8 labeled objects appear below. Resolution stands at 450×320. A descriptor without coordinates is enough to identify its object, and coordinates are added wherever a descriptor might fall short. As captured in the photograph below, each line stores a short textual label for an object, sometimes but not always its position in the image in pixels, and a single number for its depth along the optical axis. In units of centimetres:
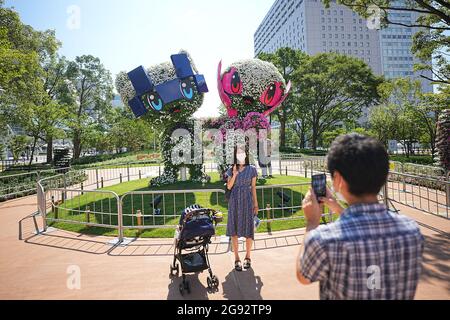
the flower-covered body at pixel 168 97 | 1137
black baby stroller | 429
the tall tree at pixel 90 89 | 3669
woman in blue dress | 478
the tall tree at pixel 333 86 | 3450
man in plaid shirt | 158
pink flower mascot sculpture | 1110
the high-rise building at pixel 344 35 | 8288
